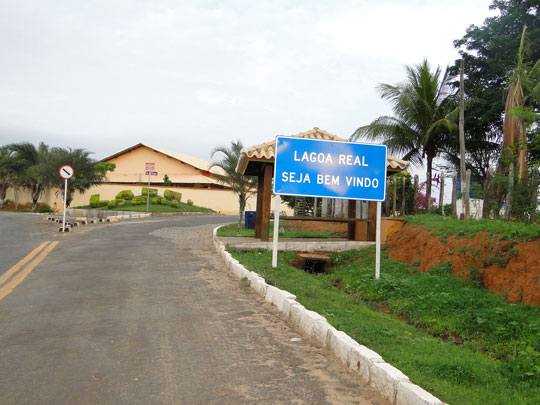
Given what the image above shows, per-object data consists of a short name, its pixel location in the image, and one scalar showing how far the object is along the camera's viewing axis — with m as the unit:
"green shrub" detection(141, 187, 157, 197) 38.41
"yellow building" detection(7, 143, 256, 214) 43.03
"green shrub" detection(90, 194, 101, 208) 37.34
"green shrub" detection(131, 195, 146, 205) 36.31
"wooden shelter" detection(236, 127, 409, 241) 13.51
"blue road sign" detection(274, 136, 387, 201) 9.93
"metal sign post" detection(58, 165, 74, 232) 19.02
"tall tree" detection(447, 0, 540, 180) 22.30
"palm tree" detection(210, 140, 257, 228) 21.34
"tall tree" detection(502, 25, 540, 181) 11.28
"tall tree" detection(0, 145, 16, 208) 43.22
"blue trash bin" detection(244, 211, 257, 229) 20.72
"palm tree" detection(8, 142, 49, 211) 42.81
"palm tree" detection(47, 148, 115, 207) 33.72
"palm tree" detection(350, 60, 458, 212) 18.55
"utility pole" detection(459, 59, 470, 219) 13.20
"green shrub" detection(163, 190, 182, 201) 38.94
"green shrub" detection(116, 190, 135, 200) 37.38
